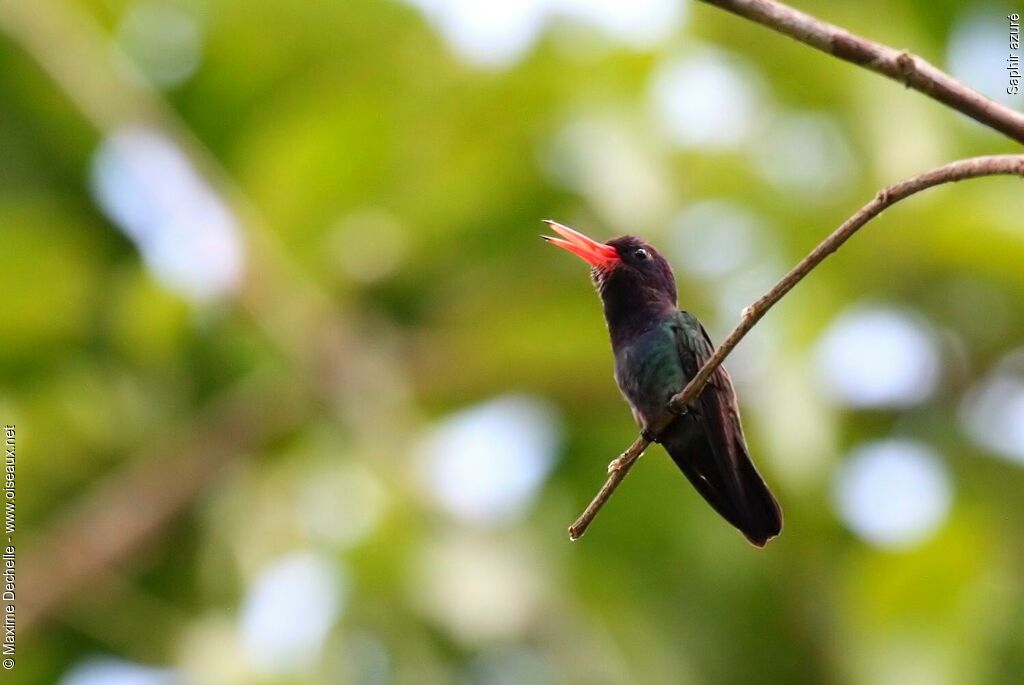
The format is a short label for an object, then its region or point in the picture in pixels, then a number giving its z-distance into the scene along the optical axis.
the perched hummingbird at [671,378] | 4.56
